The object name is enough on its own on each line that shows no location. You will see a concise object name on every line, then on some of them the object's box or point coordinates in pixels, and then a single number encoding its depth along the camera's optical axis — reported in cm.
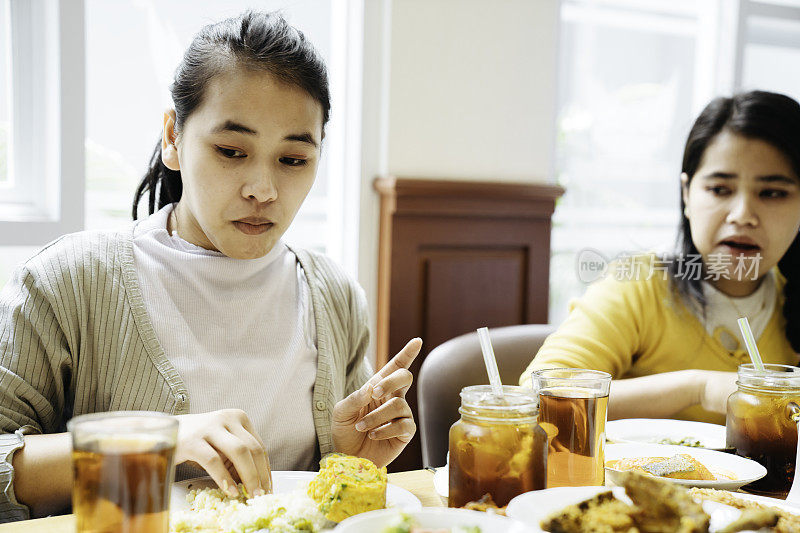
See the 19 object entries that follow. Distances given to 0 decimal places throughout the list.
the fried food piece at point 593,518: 69
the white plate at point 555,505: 73
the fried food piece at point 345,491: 82
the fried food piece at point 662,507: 66
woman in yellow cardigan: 173
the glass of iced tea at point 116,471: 66
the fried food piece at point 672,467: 100
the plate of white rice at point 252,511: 80
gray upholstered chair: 159
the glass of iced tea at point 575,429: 92
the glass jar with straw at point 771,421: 104
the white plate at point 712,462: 96
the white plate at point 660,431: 128
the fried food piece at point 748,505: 75
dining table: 83
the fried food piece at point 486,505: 77
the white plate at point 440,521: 66
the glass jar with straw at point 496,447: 80
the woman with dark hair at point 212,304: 119
